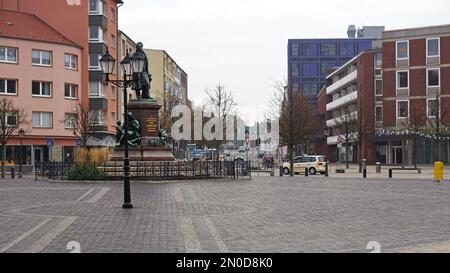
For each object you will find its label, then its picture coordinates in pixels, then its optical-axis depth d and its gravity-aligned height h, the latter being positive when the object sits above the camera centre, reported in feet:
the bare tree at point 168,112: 219.41 +11.63
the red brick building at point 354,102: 210.38 +17.64
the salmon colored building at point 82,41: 200.85 +34.29
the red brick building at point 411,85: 220.84 +20.41
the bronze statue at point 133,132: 104.42 +2.03
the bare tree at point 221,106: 193.15 +11.63
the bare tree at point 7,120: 144.66 +6.02
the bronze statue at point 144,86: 107.65 +9.86
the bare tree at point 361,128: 184.47 +4.90
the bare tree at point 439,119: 189.40 +7.57
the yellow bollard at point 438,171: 110.22 -4.93
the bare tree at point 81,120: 170.29 +7.00
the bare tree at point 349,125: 205.77 +6.35
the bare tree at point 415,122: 188.00 +6.40
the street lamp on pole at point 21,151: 156.50 -1.68
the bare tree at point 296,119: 157.33 +7.78
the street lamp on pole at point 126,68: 58.94 +7.44
